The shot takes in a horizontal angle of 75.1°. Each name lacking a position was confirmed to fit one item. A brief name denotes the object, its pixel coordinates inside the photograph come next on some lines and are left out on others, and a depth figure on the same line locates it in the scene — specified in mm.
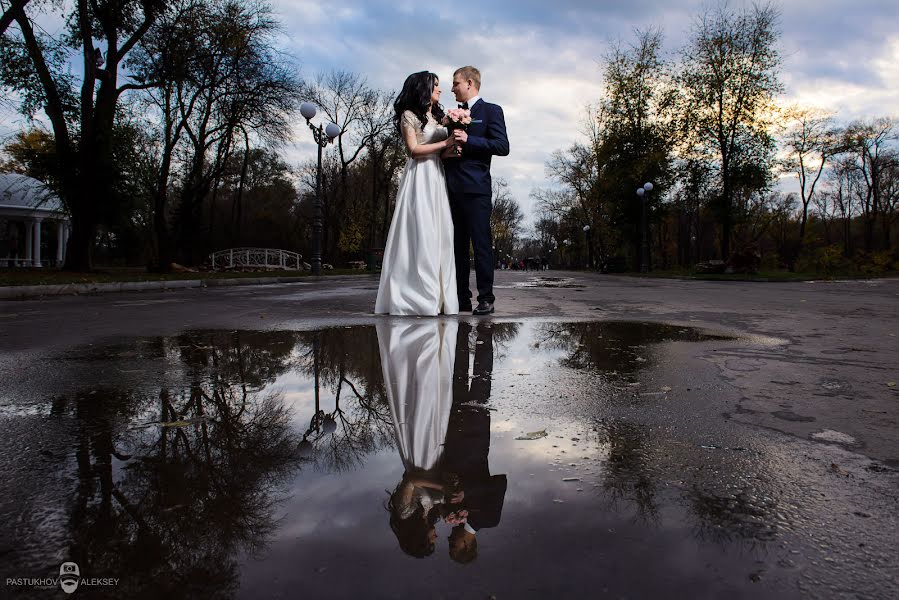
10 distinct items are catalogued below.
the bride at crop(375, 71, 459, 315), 5434
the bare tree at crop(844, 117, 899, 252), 43125
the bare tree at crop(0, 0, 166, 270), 17016
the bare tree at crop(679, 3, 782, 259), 29641
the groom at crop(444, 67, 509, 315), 5461
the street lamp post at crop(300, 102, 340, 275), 21172
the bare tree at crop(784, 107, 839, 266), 41031
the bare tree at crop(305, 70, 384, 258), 41406
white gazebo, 32719
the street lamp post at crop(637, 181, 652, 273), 31469
